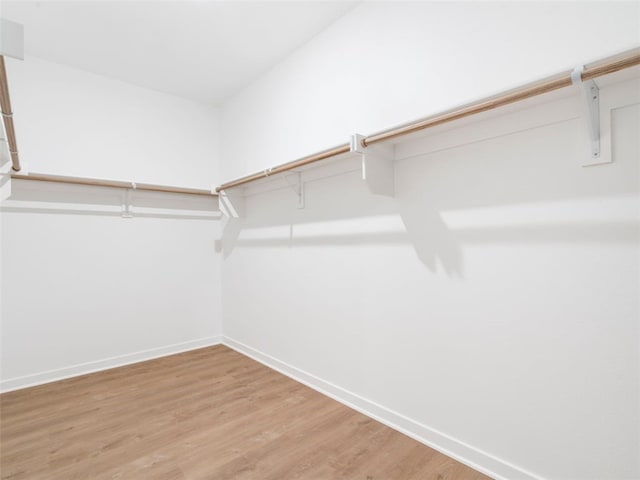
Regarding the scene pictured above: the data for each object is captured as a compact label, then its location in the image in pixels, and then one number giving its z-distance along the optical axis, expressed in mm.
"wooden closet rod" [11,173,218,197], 2312
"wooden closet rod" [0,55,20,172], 1043
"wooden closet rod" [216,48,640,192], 949
